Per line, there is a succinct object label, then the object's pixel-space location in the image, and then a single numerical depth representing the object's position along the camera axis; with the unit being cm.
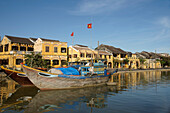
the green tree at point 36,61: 2900
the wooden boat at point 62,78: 1727
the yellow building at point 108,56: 4848
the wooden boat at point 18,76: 2056
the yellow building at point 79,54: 4128
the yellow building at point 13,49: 3325
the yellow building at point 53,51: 3591
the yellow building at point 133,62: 5864
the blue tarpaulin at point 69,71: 1881
